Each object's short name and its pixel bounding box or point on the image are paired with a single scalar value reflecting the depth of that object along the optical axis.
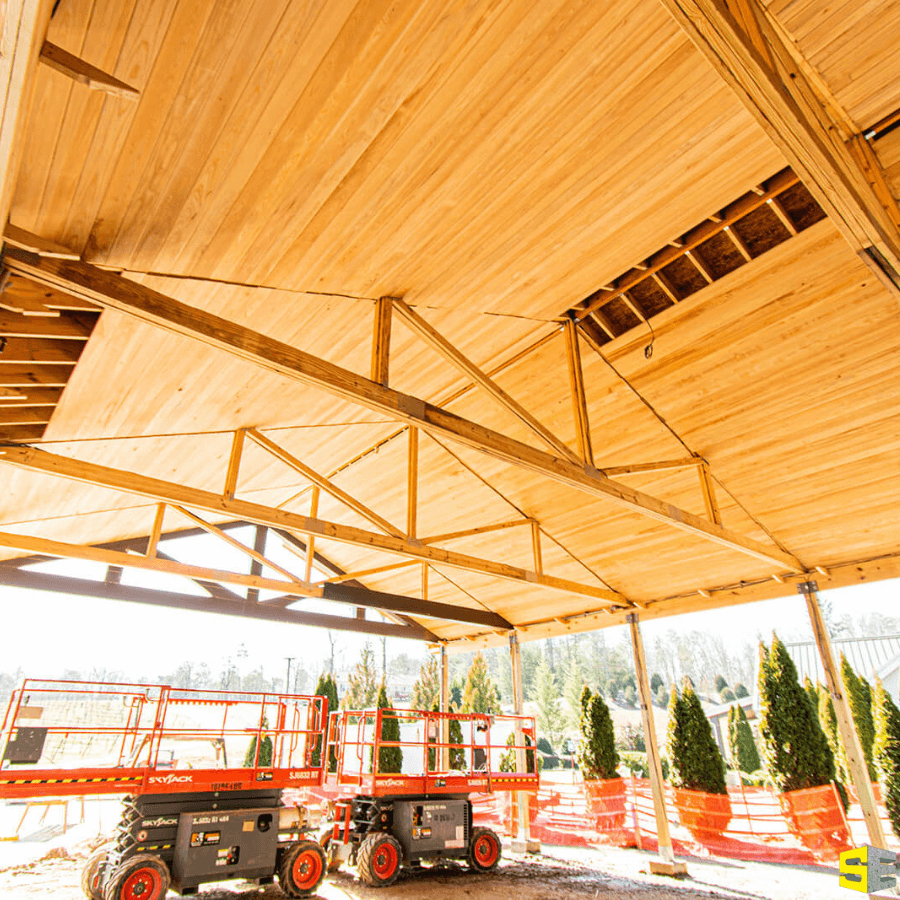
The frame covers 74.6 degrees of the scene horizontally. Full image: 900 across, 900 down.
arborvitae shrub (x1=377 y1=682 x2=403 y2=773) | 14.41
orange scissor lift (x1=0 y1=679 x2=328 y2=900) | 5.69
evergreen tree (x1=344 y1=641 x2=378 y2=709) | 23.64
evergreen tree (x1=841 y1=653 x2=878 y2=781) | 16.84
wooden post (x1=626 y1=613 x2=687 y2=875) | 8.91
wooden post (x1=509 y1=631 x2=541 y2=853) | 10.79
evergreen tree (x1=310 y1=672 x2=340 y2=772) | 14.92
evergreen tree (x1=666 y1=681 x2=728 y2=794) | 12.31
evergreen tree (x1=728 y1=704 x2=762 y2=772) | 22.22
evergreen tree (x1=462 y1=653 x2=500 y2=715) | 20.46
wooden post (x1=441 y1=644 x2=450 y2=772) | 13.26
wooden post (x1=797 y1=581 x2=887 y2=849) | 7.48
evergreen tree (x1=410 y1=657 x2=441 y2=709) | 21.14
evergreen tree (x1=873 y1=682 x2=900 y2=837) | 10.22
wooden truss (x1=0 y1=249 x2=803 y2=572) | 3.30
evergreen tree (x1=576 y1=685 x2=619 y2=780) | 12.49
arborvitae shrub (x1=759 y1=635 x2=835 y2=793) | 11.39
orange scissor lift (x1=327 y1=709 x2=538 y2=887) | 7.89
